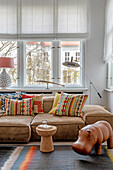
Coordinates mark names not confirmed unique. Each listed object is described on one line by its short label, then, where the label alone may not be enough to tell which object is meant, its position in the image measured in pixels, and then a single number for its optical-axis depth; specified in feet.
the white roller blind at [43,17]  14.16
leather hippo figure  6.93
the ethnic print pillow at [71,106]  10.37
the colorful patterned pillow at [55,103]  11.08
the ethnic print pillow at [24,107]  10.76
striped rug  6.59
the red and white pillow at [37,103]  11.16
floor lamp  12.60
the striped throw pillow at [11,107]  10.69
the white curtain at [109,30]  12.43
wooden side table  7.75
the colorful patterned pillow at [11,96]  11.37
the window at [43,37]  14.17
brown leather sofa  8.93
